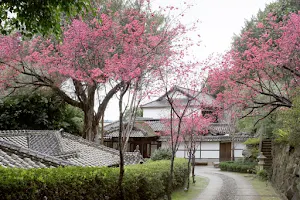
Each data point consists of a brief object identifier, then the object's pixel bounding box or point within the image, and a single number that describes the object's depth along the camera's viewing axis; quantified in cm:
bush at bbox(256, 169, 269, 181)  2072
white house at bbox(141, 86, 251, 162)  3416
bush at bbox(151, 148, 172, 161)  1964
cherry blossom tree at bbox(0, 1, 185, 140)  1064
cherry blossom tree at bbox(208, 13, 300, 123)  1141
